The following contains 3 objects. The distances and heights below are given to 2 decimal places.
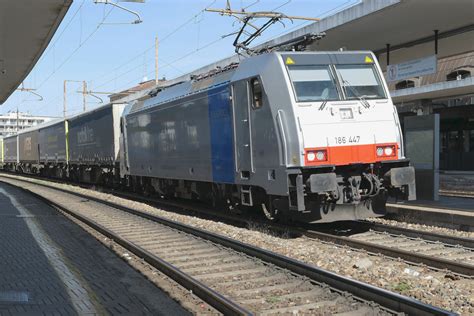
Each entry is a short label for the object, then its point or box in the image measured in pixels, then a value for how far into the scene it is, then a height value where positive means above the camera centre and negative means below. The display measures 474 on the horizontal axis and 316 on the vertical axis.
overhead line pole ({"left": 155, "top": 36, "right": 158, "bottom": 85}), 40.96 +8.52
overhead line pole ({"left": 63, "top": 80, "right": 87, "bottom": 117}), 46.22 +6.77
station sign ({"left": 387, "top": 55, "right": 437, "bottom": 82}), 17.72 +3.05
